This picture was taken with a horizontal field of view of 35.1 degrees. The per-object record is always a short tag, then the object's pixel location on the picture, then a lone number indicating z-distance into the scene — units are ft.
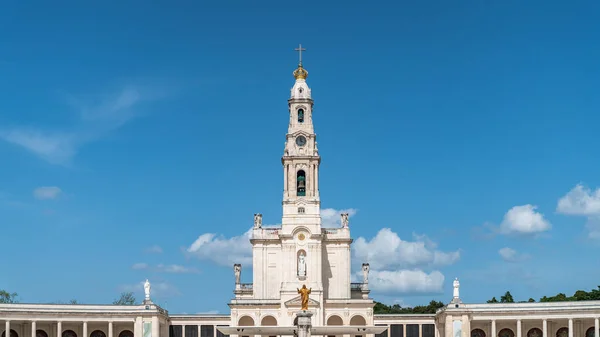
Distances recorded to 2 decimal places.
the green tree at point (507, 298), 415.29
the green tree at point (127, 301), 411.34
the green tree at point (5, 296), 381.19
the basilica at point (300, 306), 306.14
